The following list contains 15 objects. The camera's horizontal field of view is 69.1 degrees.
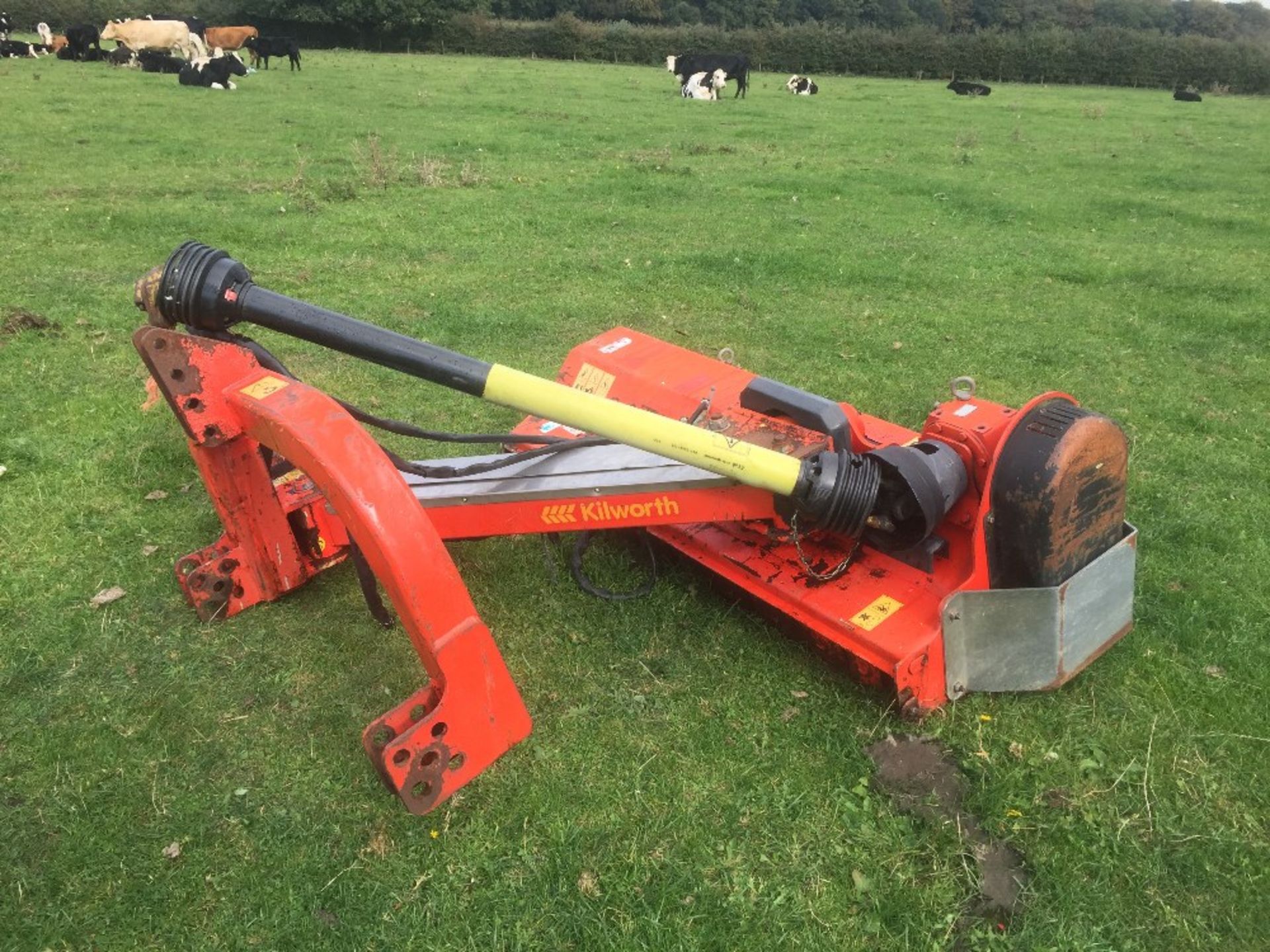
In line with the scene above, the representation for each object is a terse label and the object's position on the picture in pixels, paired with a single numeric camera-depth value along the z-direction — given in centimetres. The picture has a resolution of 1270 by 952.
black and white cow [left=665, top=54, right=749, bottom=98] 2745
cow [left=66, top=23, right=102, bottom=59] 2697
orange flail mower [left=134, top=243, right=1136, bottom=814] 255
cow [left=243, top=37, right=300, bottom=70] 2891
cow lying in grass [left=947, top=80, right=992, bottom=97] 3216
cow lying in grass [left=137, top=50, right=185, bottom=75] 2466
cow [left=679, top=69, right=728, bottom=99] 2480
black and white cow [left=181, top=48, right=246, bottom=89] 2136
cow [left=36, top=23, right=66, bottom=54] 2814
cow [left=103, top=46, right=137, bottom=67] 2636
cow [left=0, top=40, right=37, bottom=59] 2708
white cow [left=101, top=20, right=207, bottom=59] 2683
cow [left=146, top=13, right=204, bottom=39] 2883
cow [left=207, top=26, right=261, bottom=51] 3028
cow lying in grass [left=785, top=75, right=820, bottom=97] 2878
